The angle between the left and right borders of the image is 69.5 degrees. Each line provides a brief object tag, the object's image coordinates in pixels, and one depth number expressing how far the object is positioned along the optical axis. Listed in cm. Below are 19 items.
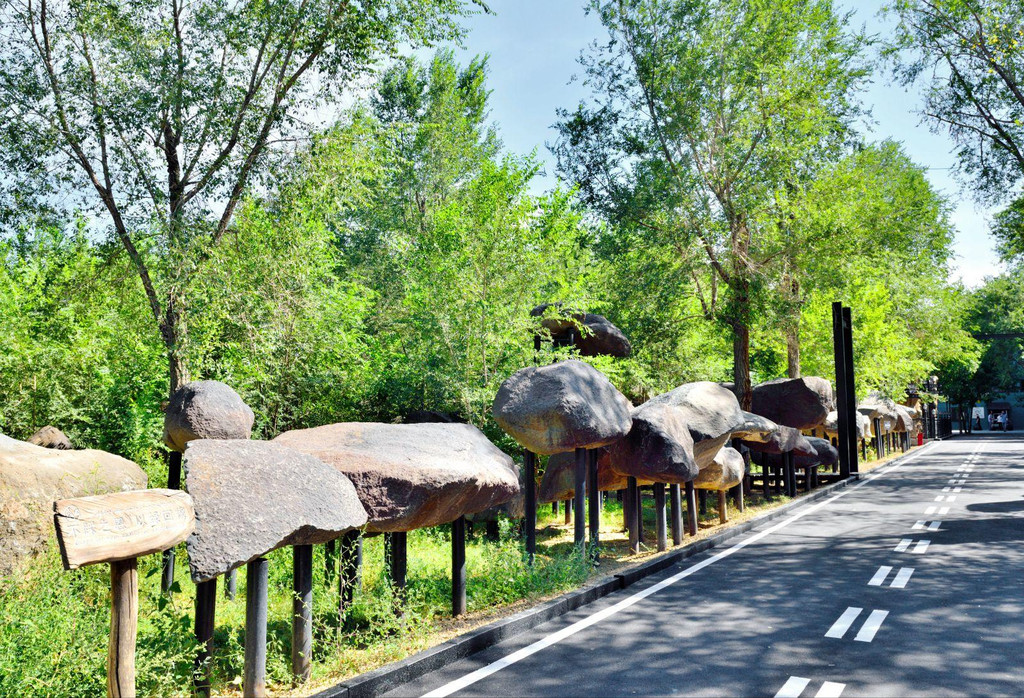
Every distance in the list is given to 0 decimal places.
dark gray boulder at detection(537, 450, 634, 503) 1136
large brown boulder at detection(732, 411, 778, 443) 1445
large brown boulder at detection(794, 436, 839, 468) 1948
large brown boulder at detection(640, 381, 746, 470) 1103
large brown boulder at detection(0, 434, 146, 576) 729
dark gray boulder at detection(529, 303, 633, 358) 1495
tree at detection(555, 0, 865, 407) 1819
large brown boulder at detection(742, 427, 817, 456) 1636
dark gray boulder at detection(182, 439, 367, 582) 413
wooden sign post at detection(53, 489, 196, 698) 327
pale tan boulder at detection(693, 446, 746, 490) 1223
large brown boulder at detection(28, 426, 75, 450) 1250
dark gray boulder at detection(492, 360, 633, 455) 825
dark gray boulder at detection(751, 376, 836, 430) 1944
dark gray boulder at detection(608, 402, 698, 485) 972
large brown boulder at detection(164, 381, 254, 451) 821
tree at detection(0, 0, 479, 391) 1295
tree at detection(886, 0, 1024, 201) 1941
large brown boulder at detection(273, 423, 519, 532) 557
